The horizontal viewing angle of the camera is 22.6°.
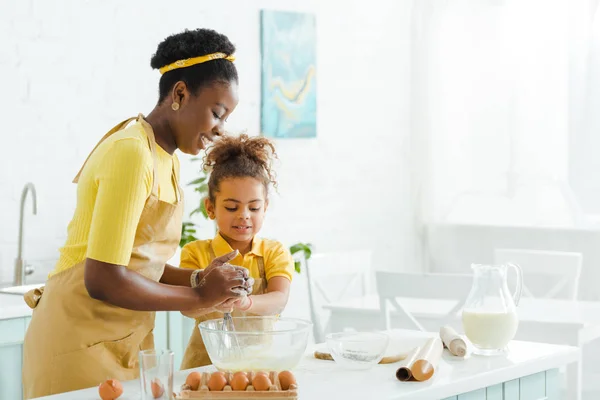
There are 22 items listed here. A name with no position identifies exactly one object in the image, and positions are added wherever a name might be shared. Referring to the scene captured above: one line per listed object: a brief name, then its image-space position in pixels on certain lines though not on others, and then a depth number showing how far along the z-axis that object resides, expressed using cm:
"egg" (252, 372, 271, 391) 318
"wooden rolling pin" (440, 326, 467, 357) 371
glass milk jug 372
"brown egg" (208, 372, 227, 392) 319
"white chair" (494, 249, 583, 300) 621
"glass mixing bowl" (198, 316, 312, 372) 339
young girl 403
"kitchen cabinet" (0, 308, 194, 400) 455
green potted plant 551
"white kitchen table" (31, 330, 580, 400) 333
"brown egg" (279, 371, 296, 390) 321
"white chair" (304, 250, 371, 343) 585
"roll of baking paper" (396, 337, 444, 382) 342
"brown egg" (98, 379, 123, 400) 322
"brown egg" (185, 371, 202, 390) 321
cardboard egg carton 317
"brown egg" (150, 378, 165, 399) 308
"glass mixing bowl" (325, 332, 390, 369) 354
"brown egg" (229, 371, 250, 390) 319
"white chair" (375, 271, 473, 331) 488
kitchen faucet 516
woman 338
